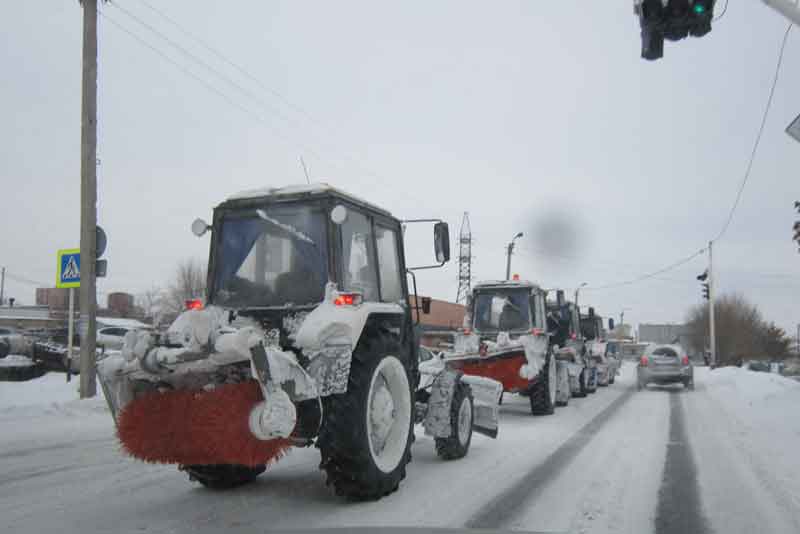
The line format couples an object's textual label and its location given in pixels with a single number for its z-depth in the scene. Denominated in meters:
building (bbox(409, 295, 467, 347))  34.69
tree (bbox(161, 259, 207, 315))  49.00
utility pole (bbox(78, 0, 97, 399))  12.05
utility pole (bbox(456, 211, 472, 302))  46.31
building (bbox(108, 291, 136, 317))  57.44
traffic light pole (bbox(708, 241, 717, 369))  38.13
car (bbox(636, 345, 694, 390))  21.14
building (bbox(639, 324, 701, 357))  63.03
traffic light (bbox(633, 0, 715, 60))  6.73
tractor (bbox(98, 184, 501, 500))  4.34
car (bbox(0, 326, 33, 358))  19.01
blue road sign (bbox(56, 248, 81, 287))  12.28
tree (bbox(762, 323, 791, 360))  64.81
